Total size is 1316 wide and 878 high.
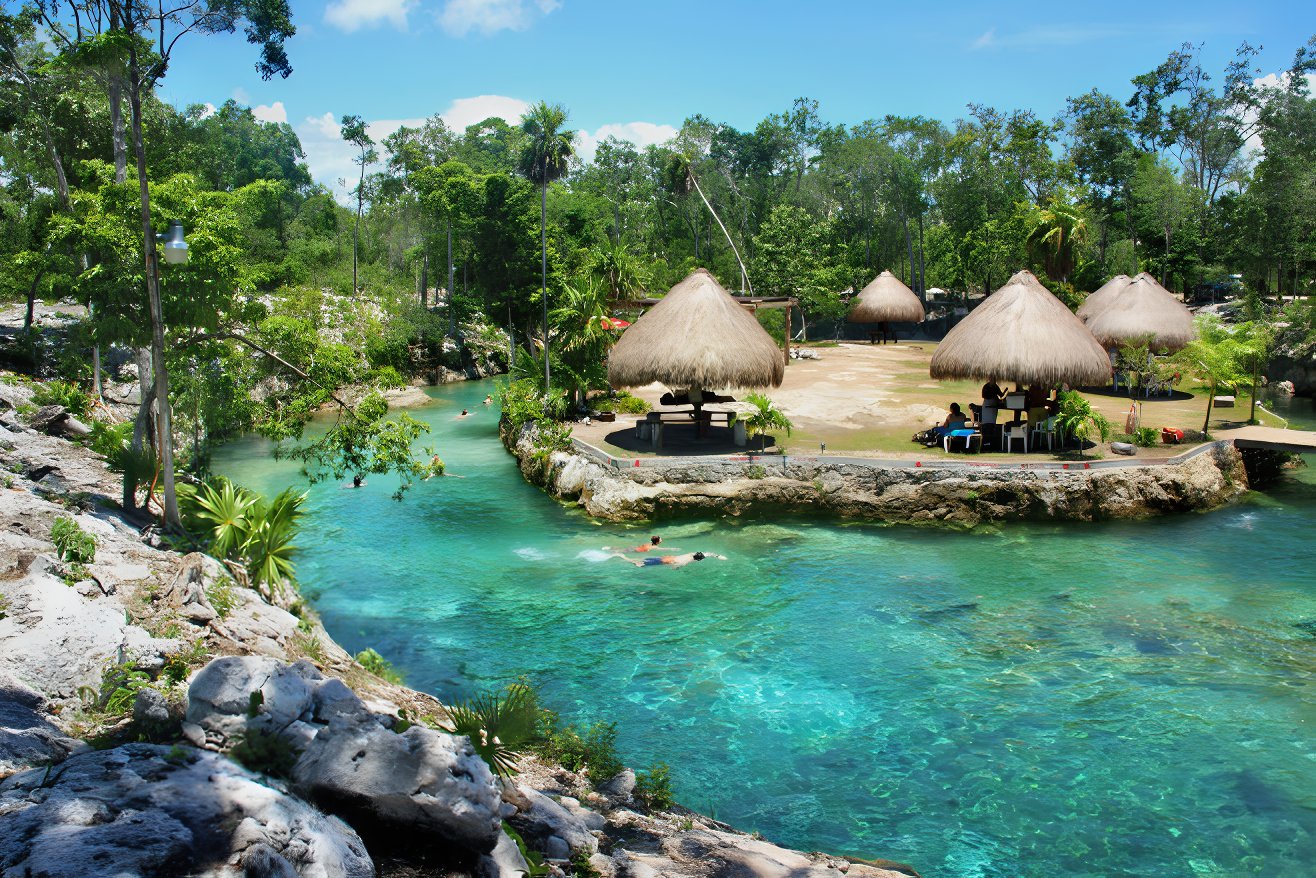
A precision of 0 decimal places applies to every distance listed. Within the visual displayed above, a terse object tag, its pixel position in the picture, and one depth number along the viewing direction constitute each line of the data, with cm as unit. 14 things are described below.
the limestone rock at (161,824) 452
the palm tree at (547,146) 2623
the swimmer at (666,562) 1736
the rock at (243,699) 629
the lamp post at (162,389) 1201
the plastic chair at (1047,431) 2092
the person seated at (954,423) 2127
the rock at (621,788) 873
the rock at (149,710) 648
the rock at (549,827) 663
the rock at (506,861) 580
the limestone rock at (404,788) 579
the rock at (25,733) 587
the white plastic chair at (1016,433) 2112
